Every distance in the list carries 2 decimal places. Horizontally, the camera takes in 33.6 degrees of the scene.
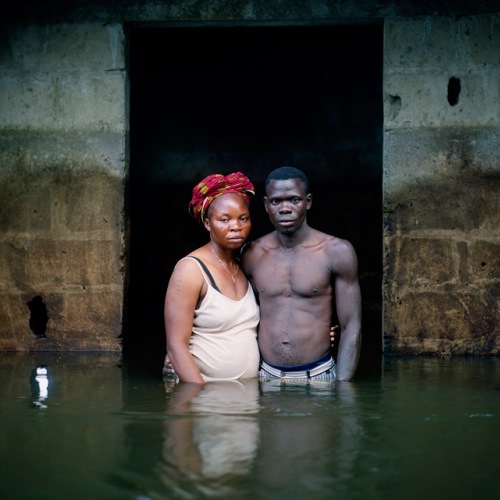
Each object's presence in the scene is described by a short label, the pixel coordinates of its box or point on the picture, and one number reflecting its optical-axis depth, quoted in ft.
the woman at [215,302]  15.51
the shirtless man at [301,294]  16.11
